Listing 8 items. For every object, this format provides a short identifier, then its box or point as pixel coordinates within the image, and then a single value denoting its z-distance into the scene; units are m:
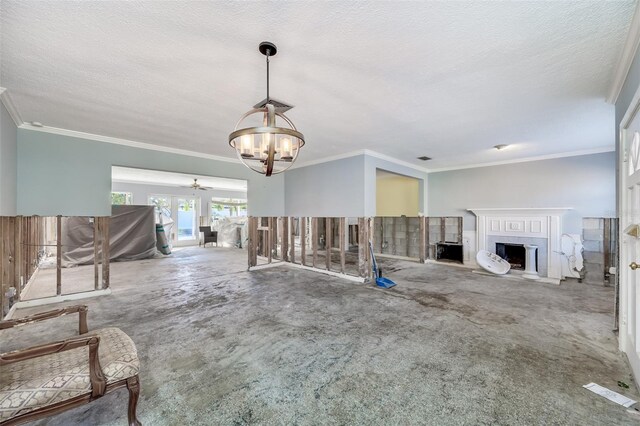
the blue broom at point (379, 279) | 4.52
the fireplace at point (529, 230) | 5.37
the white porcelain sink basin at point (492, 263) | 5.53
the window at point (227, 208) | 11.71
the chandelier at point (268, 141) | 2.00
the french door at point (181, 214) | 10.34
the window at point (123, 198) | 9.55
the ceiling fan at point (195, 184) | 8.78
